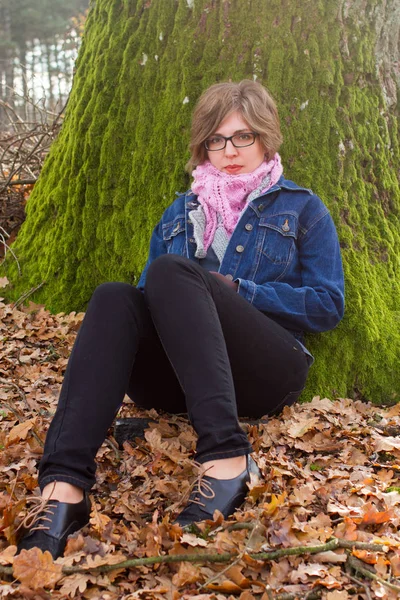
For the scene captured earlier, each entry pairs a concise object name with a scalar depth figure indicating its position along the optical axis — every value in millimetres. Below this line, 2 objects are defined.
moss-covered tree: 3578
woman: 2178
